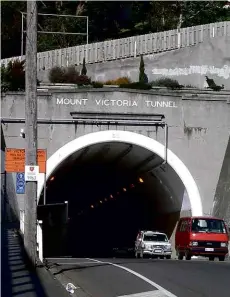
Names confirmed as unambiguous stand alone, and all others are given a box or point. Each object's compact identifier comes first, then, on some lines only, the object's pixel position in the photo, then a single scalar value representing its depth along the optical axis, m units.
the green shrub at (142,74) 52.86
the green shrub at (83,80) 50.50
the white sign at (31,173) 23.00
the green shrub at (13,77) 46.67
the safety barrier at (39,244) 24.39
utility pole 22.98
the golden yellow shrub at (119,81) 51.41
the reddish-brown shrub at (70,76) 51.50
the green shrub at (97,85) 47.64
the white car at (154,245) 40.72
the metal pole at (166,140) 45.78
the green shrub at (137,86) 48.09
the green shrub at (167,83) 51.22
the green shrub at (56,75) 52.22
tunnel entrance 48.47
